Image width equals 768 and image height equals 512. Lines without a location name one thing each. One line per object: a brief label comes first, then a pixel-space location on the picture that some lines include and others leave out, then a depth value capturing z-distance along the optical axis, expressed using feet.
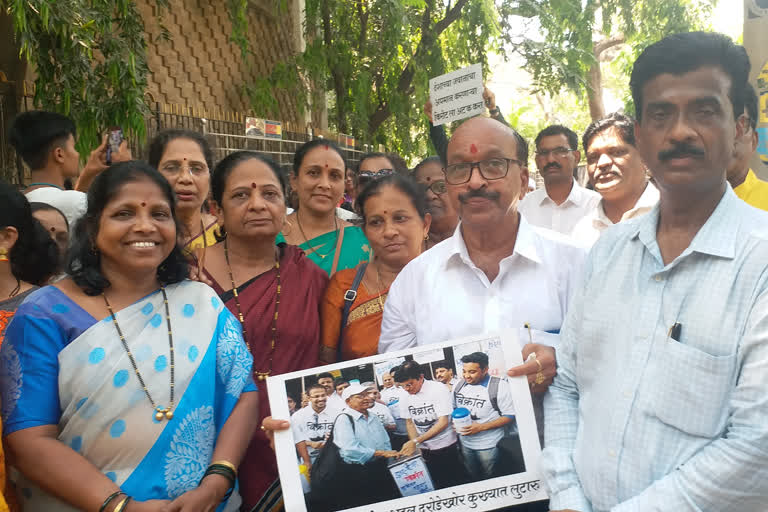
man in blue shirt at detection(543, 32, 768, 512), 5.01
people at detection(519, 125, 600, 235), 16.94
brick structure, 25.76
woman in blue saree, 6.69
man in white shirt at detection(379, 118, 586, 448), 7.72
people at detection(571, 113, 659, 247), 14.60
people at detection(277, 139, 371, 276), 12.34
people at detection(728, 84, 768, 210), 8.82
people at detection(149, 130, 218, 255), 11.89
